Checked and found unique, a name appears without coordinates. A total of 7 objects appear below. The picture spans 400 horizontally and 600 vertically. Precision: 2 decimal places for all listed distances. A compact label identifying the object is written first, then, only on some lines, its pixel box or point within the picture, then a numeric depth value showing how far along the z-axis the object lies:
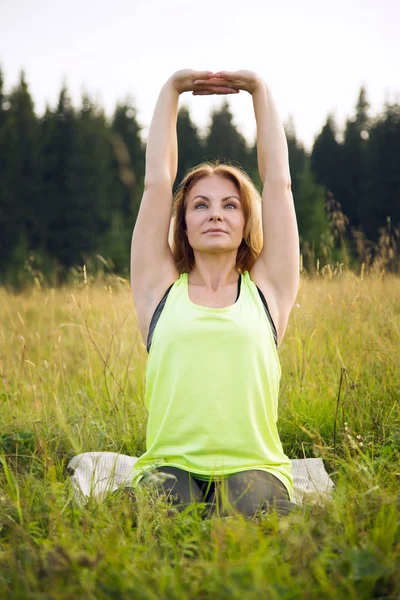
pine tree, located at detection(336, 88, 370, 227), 25.47
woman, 2.06
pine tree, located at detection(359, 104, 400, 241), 23.09
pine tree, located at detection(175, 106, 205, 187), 27.44
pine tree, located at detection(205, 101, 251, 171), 29.19
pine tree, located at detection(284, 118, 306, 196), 28.74
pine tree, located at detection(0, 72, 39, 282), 21.73
